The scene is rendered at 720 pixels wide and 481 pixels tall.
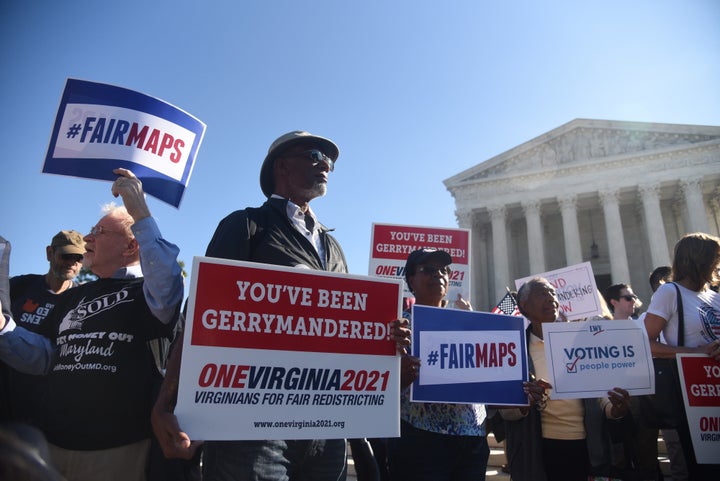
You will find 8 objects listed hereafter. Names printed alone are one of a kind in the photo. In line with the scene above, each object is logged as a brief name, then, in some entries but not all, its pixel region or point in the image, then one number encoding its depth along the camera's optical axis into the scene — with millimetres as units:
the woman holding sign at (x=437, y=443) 2871
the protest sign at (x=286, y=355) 1979
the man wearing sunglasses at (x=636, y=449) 3514
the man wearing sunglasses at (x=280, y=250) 2047
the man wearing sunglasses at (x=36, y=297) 2832
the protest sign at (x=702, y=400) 3311
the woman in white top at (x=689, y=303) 3652
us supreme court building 31125
